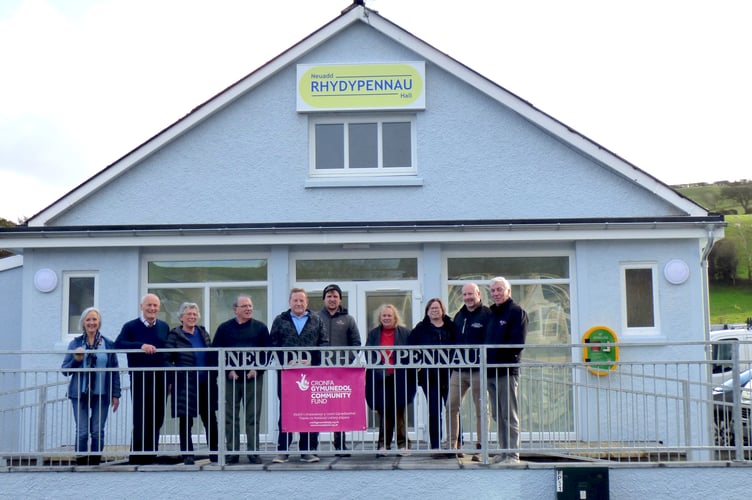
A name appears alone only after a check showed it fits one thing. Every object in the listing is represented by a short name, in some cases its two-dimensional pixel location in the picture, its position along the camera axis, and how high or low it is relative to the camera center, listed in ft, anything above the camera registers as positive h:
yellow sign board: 43.52 +10.92
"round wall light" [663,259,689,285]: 40.14 +1.72
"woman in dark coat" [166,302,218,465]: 28.71 -2.17
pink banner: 28.35 -2.59
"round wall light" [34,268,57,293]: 41.16 +1.67
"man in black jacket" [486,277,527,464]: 28.37 -1.46
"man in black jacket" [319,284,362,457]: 31.32 -0.30
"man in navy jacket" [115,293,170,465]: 28.71 -1.88
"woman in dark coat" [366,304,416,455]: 28.84 -2.25
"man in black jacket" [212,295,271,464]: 28.81 -2.08
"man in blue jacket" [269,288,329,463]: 29.37 -0.50
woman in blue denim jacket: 28.94 -2.22
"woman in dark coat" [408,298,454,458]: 29.50 -0.86
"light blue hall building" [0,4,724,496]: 40.09 +4.73
